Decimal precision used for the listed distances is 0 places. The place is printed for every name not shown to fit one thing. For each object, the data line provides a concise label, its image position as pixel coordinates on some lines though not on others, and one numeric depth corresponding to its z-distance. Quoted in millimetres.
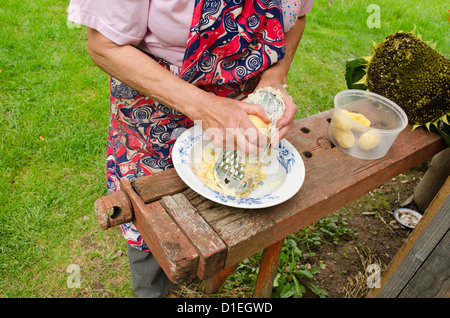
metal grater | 615
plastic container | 700
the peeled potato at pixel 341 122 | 711
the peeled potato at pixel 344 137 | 712
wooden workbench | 547
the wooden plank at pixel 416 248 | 662
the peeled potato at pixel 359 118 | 724
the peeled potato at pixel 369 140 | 690
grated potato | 614
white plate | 578
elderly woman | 584
